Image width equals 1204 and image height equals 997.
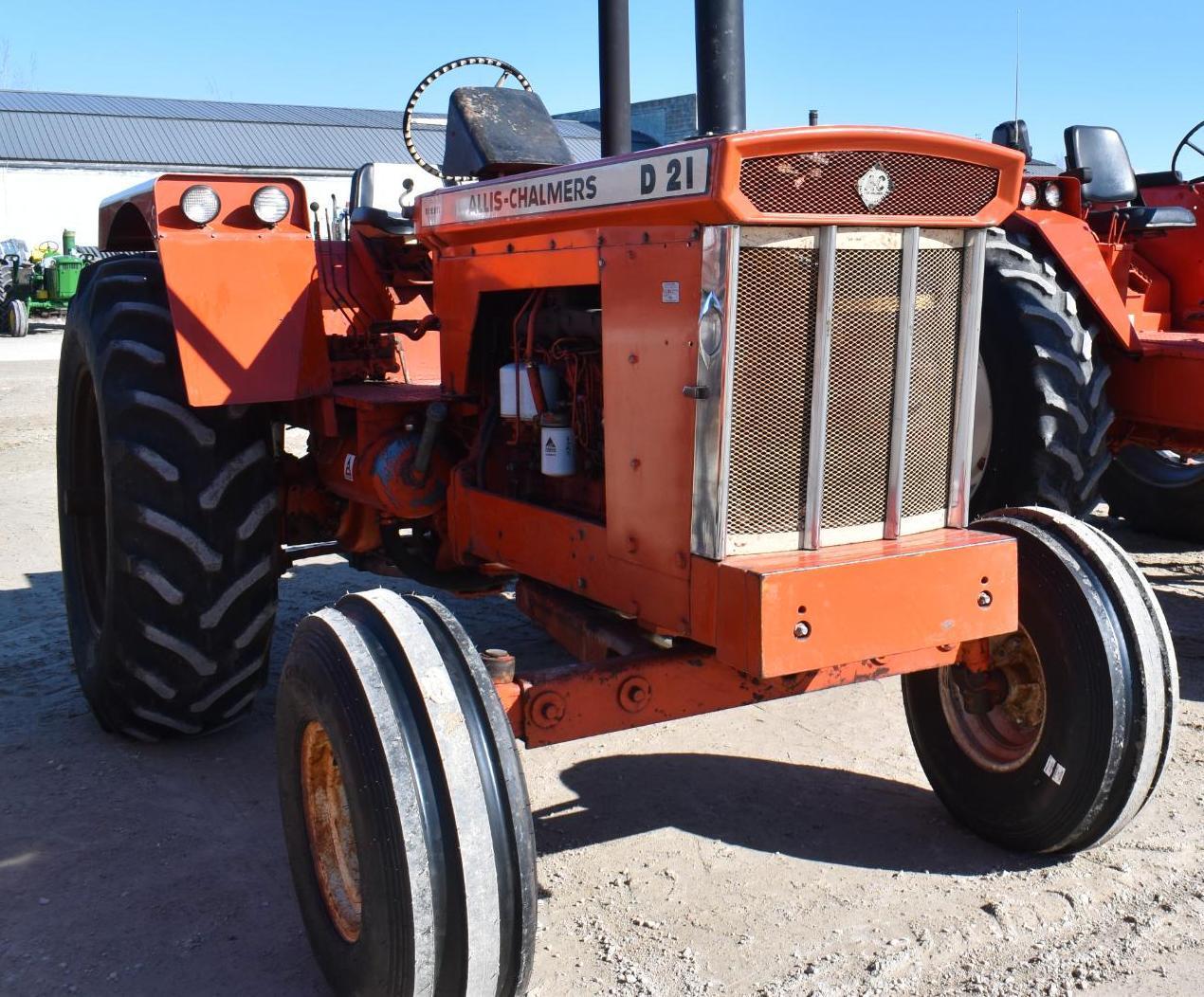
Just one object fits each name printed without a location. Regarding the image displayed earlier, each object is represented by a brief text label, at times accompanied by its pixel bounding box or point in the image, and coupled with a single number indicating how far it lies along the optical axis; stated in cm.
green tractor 2241
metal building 3569
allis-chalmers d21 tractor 255
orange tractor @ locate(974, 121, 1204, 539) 498
